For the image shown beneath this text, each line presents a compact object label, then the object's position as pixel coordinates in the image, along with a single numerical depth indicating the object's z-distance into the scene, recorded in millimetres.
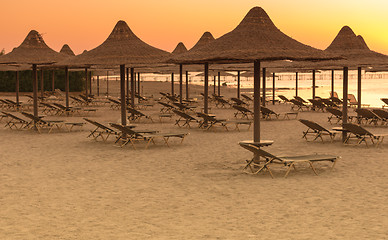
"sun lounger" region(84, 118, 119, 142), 11164
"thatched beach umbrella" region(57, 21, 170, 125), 11219
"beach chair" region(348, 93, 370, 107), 24930
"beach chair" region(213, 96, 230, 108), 23403
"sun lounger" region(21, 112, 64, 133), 13319
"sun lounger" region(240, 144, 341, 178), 7473
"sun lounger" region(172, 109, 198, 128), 13859
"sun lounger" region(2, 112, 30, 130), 14179
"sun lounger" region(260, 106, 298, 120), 16734
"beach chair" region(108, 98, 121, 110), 23169
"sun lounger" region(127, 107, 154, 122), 16031
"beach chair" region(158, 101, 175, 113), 21275
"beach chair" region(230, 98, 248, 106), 22094
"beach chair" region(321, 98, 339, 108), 20766
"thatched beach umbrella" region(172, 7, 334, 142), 8125
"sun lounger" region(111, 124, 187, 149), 10289
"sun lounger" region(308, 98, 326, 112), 19888
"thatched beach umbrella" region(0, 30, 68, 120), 13766
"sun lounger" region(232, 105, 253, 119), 16469
